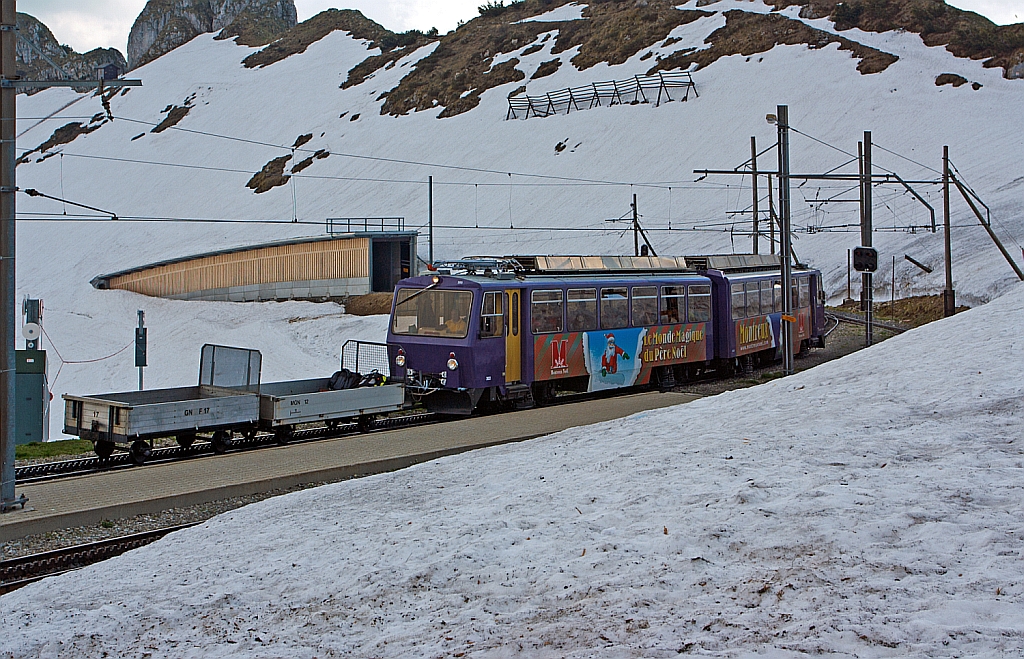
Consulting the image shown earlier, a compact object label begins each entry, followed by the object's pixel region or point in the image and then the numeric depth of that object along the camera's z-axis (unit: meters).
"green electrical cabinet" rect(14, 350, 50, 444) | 16.75
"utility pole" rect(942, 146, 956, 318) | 34.26
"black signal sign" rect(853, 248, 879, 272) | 24.22
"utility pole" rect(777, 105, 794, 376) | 22.00
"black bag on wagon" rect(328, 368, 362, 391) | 17.91
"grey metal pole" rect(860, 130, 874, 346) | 26.02
